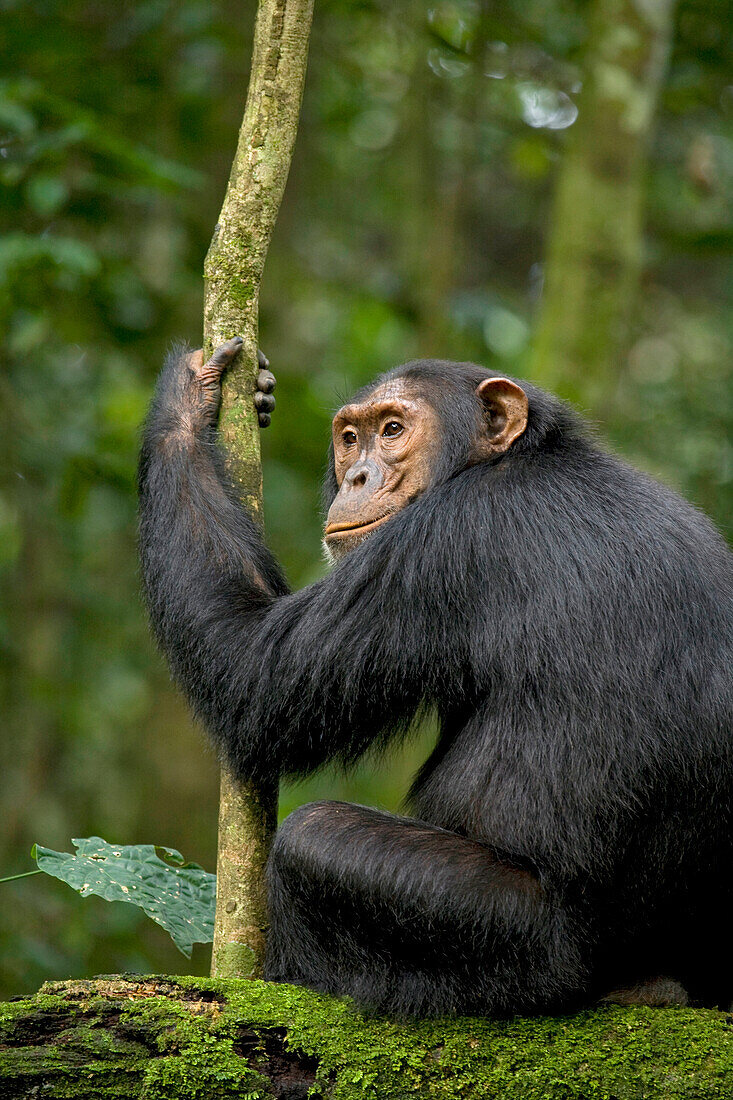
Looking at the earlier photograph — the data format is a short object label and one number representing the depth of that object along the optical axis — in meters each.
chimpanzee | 7.66
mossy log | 6.46
